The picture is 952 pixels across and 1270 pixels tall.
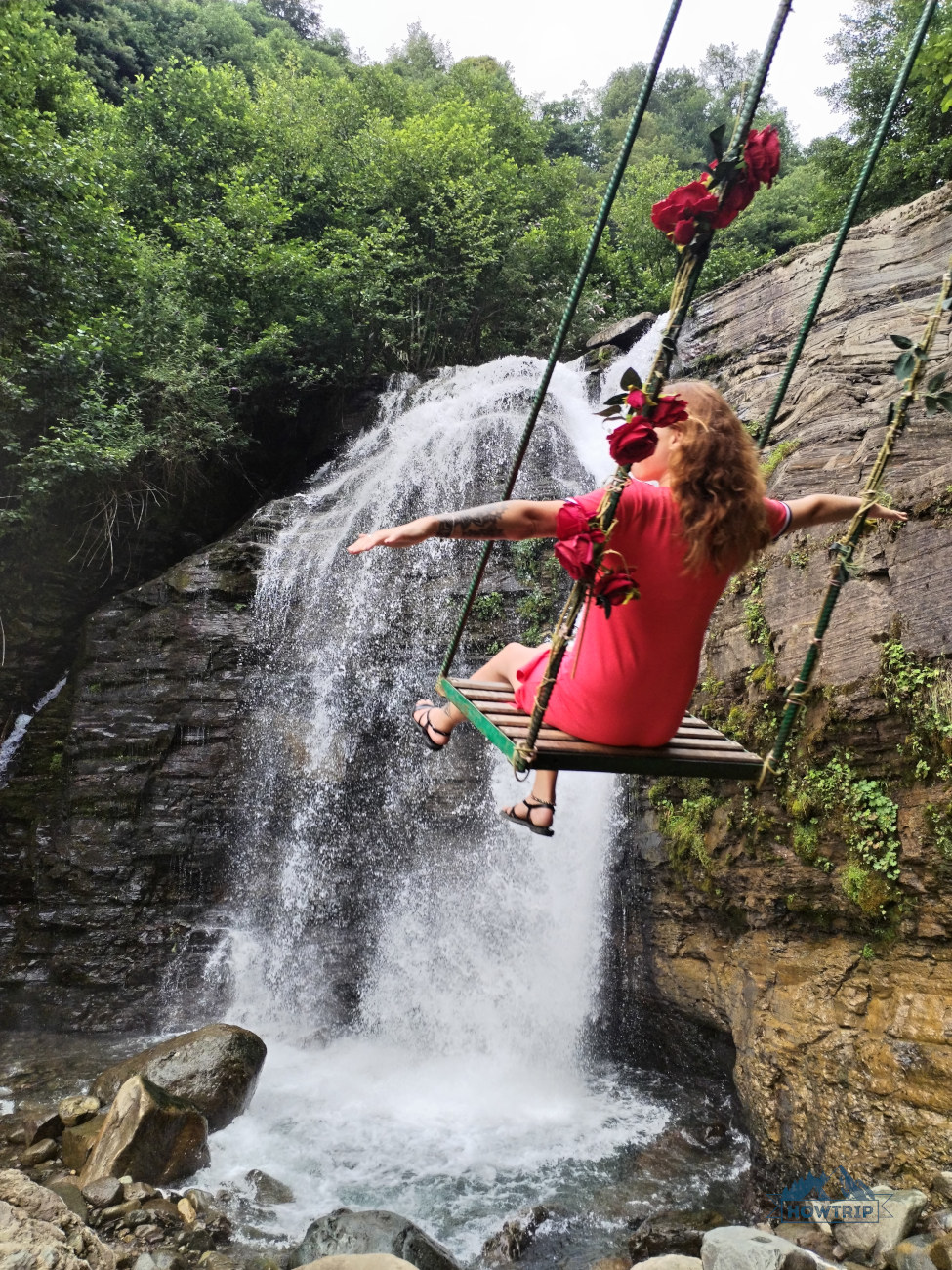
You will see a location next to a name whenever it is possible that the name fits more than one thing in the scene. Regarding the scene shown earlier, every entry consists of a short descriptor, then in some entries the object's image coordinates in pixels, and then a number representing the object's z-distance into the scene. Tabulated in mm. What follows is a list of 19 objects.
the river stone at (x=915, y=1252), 3451
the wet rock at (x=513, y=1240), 4402
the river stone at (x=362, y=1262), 3459
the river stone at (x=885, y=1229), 3672
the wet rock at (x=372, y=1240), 3961
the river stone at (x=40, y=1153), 5105
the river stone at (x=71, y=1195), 4445
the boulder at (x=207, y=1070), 5527
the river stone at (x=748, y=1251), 3404
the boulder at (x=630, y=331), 13516
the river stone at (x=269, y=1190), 4824
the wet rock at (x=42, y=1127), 5293
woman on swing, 2100
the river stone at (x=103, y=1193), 4555
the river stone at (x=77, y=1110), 5449
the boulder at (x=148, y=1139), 4809
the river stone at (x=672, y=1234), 4309
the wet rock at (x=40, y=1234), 2832
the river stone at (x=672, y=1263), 3721
